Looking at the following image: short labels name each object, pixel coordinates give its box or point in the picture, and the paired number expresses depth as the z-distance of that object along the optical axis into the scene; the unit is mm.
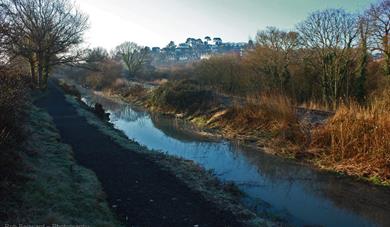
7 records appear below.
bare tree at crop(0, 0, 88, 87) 32094
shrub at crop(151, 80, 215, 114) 26884
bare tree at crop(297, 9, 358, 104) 26547
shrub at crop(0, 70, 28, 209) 6406
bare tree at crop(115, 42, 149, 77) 72188
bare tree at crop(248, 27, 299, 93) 31766
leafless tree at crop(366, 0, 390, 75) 24484
